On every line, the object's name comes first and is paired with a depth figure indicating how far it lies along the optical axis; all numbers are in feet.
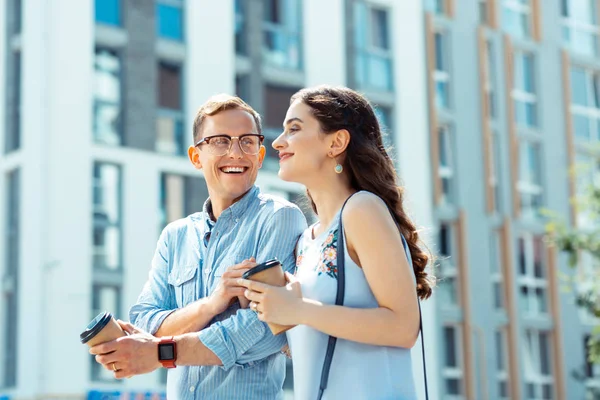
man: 10.56
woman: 9.43
